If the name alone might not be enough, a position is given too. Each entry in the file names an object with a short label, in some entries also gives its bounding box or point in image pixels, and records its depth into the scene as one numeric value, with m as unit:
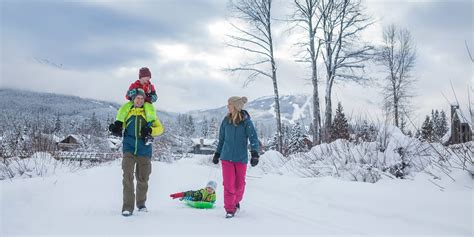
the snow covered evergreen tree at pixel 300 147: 12.31
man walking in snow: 5.13
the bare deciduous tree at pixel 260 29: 18.12
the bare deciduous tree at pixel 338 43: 16.88
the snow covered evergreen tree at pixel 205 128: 145.00
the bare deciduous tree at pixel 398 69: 28.70
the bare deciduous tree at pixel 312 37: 17.14
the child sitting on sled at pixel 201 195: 5.89
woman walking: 5.44
